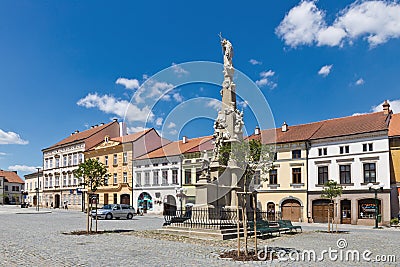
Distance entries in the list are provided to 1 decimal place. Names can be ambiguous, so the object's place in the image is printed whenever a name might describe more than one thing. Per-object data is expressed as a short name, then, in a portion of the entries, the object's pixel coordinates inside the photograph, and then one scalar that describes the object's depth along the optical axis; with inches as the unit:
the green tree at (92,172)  835.4
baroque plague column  773.9
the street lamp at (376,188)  1160.2
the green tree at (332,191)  972.7
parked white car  1344.7
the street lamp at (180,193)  1706.7
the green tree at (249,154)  609.2
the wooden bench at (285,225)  805.2
